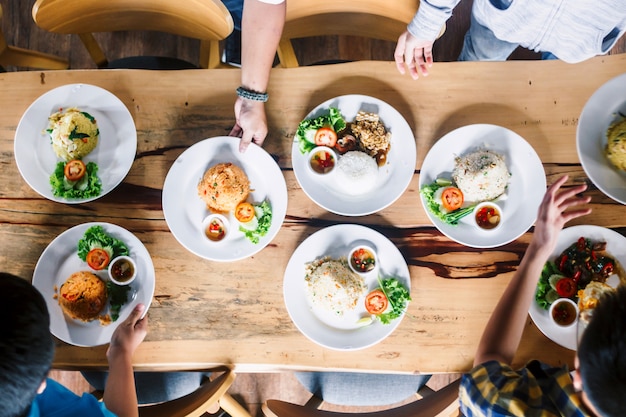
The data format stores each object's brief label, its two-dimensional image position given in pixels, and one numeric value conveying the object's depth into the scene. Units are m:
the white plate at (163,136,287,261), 1.69
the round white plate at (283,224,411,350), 1.64
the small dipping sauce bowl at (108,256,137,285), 1.66
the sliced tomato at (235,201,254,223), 1.69
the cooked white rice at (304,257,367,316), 1.62
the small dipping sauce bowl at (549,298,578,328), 1.58
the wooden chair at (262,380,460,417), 1.61
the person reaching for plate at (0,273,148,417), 1.15
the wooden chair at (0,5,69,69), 2.09
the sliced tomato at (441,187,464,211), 1.67
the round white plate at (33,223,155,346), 1.65
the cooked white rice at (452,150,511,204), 1.65
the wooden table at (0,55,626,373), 1.67
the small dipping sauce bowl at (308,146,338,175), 1.71
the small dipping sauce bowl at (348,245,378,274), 1.67
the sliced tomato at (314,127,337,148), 1.70
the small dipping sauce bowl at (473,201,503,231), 1.67
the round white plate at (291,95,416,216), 1.70
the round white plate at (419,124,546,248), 1.67
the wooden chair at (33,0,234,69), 1.79
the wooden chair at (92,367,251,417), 1.60
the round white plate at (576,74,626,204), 1.65
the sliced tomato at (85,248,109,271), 1.68
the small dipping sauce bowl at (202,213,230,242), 1.71
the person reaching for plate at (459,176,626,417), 1.11
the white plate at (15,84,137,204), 1.74
